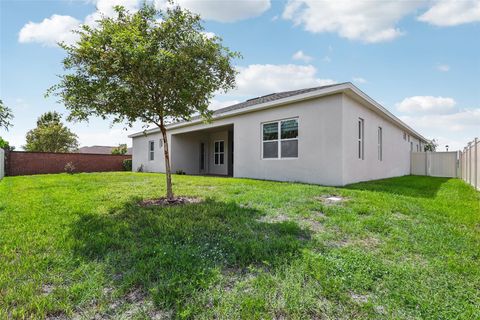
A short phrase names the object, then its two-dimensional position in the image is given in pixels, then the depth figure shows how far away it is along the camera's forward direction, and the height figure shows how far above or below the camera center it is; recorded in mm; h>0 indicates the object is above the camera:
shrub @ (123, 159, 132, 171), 21672 -291
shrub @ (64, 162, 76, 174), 16986 -416
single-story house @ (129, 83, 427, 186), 8703 +965
